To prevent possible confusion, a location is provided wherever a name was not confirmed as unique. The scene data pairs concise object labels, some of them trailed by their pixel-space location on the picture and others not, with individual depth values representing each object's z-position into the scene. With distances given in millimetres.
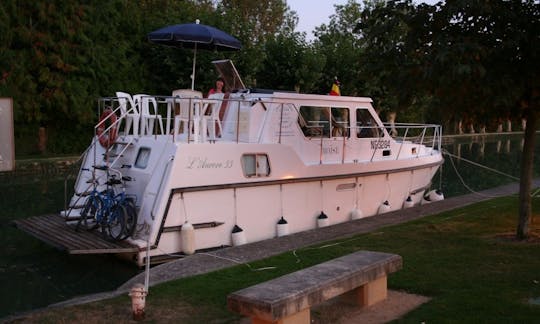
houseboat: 10102
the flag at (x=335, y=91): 14032
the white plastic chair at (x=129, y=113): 11391
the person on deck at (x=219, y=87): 13303
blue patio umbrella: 12094
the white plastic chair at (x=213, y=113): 11148
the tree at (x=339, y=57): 34062
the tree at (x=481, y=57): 7832
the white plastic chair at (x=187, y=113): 10320
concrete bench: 5180
